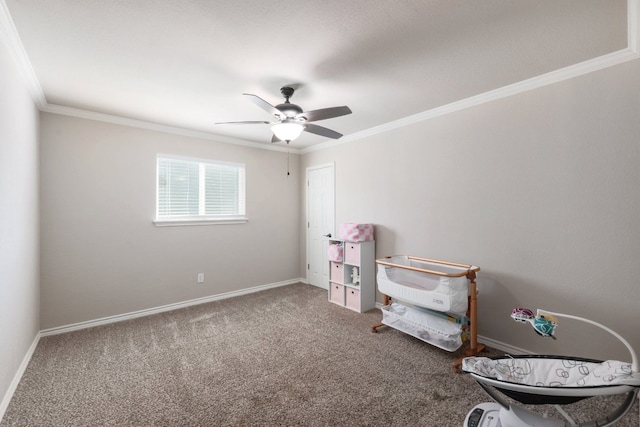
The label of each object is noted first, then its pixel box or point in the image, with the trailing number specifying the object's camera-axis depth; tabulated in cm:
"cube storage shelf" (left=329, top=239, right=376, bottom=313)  367
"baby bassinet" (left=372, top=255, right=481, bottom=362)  242
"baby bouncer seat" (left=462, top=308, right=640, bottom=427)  124
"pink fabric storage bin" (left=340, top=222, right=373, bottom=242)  366
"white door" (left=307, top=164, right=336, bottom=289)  455
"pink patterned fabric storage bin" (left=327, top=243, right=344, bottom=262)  393
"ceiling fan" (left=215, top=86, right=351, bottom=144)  222
